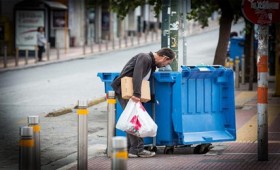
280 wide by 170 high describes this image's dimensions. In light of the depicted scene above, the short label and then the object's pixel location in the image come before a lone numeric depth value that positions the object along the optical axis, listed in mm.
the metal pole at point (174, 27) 17141
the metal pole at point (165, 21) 17223
